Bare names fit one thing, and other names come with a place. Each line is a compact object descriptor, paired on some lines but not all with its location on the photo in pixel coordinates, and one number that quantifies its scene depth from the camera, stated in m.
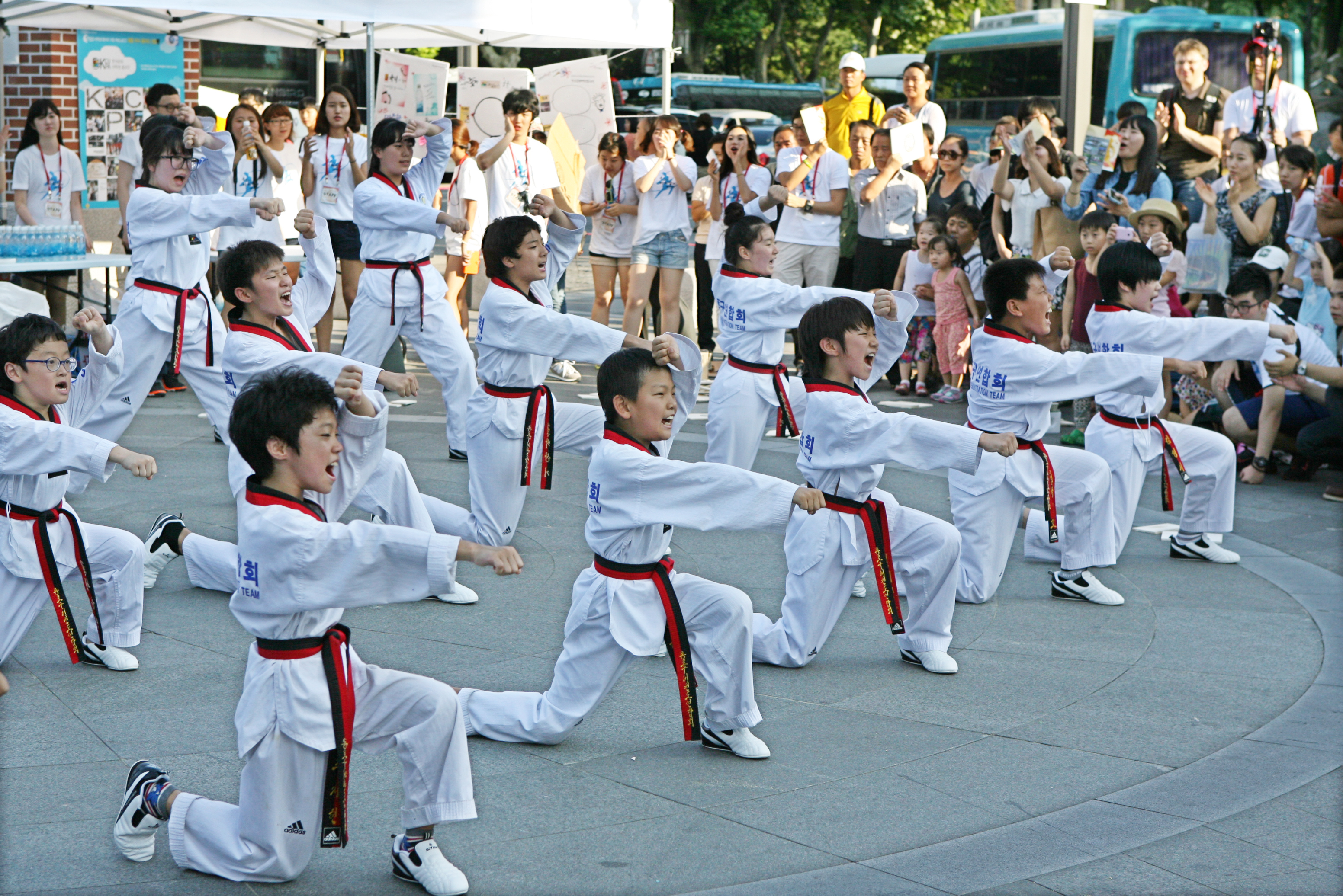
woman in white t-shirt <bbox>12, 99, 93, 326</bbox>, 10.55
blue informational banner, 12.30
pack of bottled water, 9.58
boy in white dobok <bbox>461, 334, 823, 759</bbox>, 4.07
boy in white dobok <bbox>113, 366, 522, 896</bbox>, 3.33
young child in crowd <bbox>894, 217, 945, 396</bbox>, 10.32
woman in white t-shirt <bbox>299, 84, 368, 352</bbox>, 10.14
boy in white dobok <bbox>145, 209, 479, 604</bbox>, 5.27
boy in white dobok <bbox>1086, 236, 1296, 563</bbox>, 6.04
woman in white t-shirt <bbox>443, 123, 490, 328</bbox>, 11.16
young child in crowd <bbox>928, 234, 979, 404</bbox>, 10.09
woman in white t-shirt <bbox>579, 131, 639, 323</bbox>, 11.34
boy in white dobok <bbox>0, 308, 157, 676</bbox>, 4.47
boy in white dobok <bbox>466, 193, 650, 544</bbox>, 6.05
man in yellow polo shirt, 12.18
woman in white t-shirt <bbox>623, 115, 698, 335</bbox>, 11.00
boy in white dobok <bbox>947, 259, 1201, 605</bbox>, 5.65
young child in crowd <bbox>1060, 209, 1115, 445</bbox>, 8.52
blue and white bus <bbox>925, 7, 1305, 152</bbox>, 17.22
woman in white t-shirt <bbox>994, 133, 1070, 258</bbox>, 9.52
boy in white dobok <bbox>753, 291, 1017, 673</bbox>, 4.75
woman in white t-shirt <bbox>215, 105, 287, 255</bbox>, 9.75
